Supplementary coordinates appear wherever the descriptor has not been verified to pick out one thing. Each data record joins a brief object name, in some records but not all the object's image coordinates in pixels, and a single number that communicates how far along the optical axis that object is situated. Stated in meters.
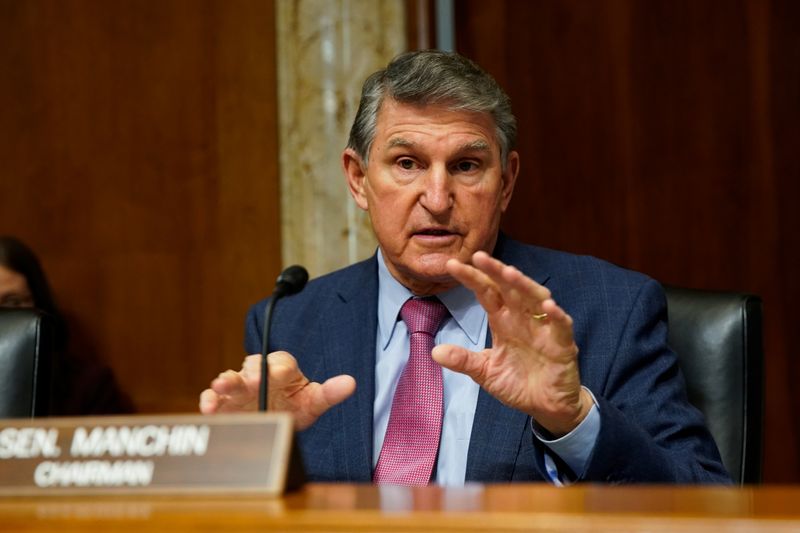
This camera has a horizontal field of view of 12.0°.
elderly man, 3.59
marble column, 4.51
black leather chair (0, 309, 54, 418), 3.80
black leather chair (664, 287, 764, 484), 3.79
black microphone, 3.54
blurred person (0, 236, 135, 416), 4.40
